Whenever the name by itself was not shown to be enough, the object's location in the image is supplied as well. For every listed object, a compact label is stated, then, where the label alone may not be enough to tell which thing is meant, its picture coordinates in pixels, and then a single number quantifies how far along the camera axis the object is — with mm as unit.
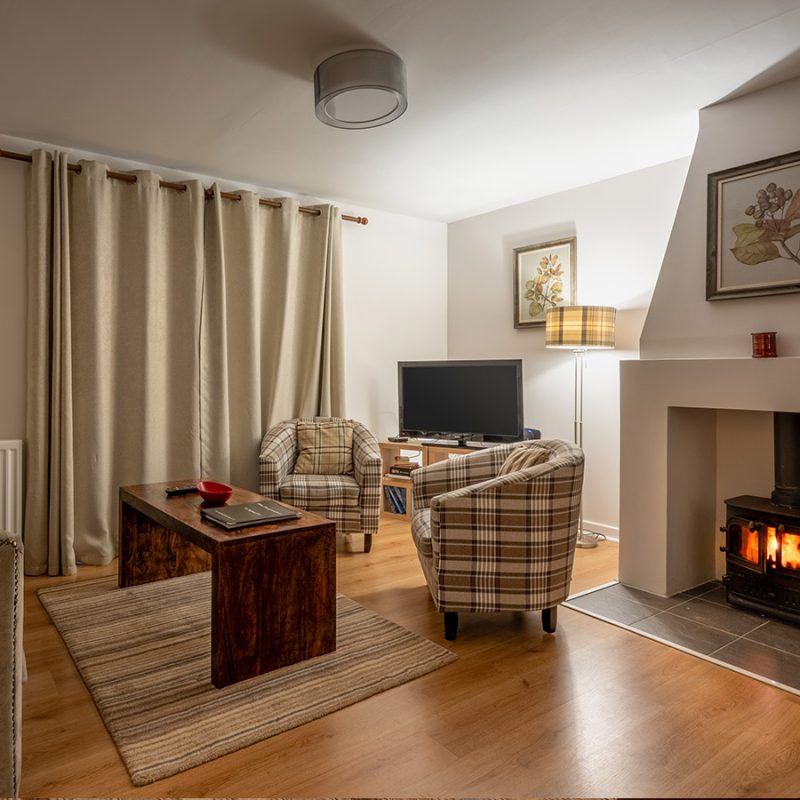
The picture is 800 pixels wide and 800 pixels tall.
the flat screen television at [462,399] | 4234
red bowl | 2736
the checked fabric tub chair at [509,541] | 2457
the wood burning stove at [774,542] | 2678
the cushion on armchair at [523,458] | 2705
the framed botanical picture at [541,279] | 4367
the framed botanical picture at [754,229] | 2729
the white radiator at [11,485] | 3312
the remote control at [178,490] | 2979
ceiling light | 2459
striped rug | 1873
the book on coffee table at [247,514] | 2338
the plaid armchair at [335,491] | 3727
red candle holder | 2688
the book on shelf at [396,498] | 4641
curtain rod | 3326
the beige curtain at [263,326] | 3975
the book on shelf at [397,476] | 4605
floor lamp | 3811
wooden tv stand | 4434
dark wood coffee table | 2162
